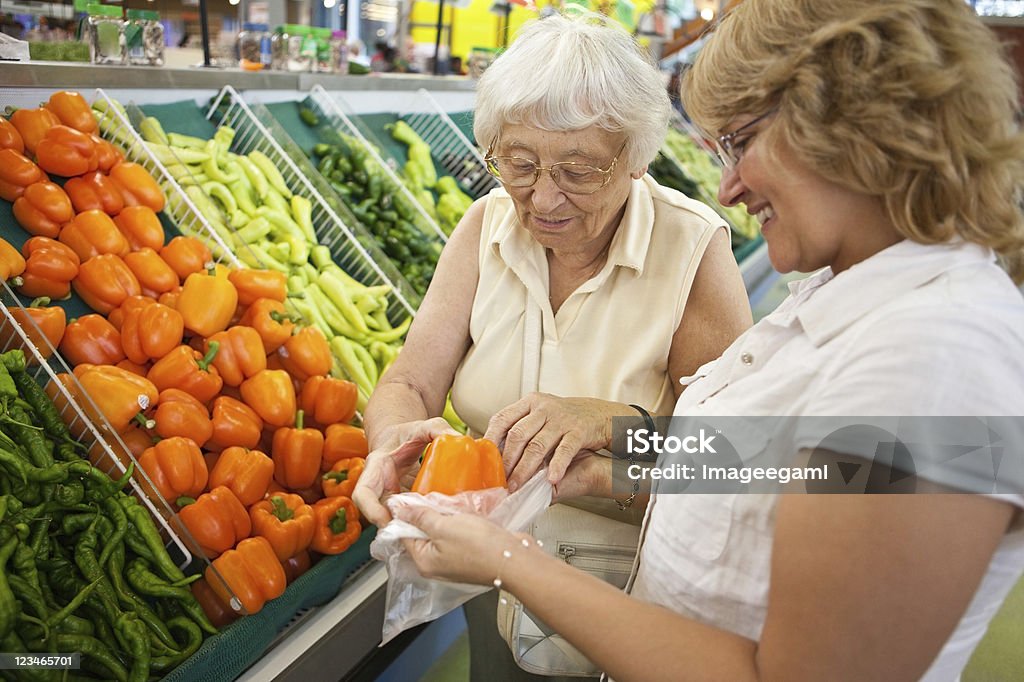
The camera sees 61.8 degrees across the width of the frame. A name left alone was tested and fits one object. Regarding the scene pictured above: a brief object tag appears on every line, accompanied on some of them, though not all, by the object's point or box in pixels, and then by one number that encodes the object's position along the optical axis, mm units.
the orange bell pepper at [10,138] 2332
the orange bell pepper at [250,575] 1834
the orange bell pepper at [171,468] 1993
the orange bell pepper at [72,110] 2547
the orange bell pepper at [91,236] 2352
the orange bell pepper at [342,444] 2389
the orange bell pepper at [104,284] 2285
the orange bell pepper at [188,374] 2188
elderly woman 1688
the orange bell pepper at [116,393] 2012
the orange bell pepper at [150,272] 2389
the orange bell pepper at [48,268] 2188
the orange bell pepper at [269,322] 2461
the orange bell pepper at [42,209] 2314
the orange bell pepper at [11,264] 2082
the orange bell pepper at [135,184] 2561
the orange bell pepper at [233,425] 2193
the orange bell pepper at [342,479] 2285
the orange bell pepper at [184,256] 2492
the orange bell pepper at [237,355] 2332
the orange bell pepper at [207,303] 2352
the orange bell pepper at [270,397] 2328
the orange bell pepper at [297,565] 2107
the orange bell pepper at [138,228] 2488
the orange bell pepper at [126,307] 2275
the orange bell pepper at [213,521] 1953
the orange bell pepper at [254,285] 2547
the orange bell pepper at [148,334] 2217
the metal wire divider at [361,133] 3875
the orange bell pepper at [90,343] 2168
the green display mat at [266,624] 1707
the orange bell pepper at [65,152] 2402
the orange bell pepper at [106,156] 2537
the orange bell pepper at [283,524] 2037
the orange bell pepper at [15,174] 2303
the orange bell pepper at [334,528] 2152
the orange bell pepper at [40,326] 1929
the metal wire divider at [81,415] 1857
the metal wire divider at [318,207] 3271
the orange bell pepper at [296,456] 2297
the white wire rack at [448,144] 4598
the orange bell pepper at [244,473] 2113
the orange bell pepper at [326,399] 2463
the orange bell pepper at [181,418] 2078
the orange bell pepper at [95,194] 2447
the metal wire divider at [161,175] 2713
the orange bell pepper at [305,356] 2514
